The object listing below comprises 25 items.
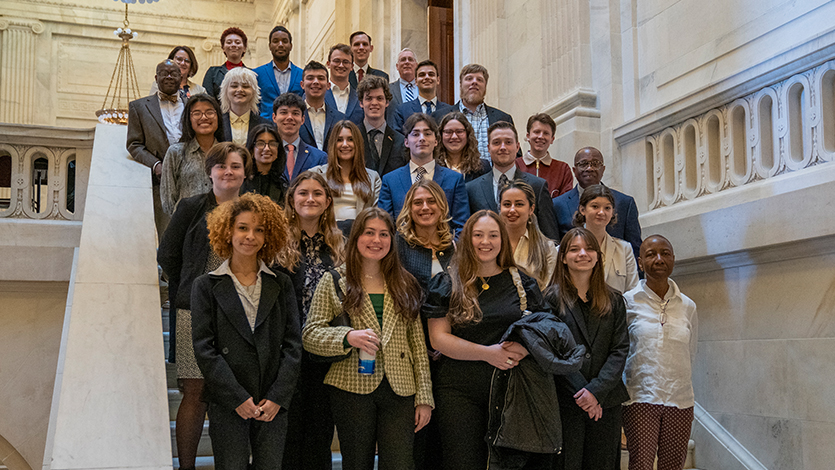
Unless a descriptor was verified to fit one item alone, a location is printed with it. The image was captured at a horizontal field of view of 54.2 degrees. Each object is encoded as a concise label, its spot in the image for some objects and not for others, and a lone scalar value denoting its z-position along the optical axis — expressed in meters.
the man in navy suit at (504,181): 4.92
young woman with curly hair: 3.35
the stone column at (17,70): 15.59
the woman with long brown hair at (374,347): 3.50
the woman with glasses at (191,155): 4.76
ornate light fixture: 16.52
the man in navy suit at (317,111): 5.79
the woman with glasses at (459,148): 5.27
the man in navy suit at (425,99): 6.26
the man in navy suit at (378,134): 5.58
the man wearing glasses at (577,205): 5.14
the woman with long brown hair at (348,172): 4.70
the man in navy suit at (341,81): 6.51
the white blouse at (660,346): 4.10
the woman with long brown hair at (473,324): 3.60
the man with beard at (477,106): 6.10
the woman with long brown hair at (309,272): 3.72
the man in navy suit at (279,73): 6.79
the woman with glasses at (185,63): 6.64
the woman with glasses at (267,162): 4.73
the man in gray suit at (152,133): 5.54
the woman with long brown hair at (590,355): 3.76
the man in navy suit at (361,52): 7.29
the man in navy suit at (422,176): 4.80
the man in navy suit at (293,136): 5.20
